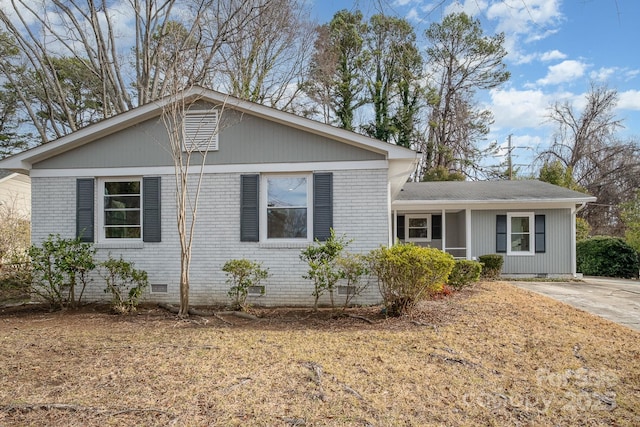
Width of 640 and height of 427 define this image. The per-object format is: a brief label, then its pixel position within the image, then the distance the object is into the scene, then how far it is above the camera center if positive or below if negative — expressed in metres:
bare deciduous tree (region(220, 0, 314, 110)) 15.28 +6.93
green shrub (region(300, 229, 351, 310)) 6.95 -0.77
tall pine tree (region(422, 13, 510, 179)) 19.57 +7.51
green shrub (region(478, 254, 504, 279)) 12.67 -1.50
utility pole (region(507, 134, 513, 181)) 26.33 +4.54
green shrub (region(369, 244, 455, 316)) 6.34 -0.85
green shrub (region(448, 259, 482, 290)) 9.45 -1.28
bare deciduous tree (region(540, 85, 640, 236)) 25.62 +4.32
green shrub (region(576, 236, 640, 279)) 15.62 -1.53
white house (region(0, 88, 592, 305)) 7.86 +0.55
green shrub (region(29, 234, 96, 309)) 7.52 -0.92
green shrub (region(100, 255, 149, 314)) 7.52 -1.28
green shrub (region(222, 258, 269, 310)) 7.25 -1.10
